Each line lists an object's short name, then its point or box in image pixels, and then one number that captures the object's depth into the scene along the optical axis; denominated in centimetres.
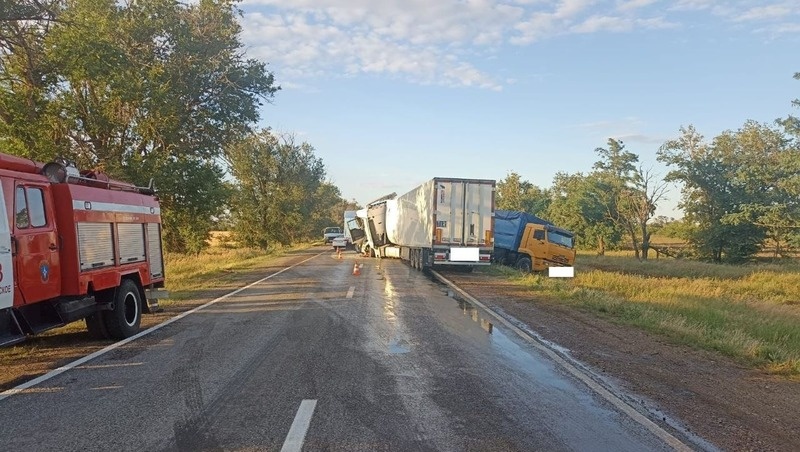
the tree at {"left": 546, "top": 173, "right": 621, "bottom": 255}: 5931
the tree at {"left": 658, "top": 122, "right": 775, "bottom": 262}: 4253
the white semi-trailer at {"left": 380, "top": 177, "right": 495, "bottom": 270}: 2264
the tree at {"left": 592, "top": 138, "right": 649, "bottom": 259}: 5425
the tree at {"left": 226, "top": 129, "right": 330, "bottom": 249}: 5634
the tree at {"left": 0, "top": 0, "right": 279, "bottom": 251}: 1928
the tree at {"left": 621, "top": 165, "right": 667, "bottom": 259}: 5169
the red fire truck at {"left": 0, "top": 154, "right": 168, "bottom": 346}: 726
